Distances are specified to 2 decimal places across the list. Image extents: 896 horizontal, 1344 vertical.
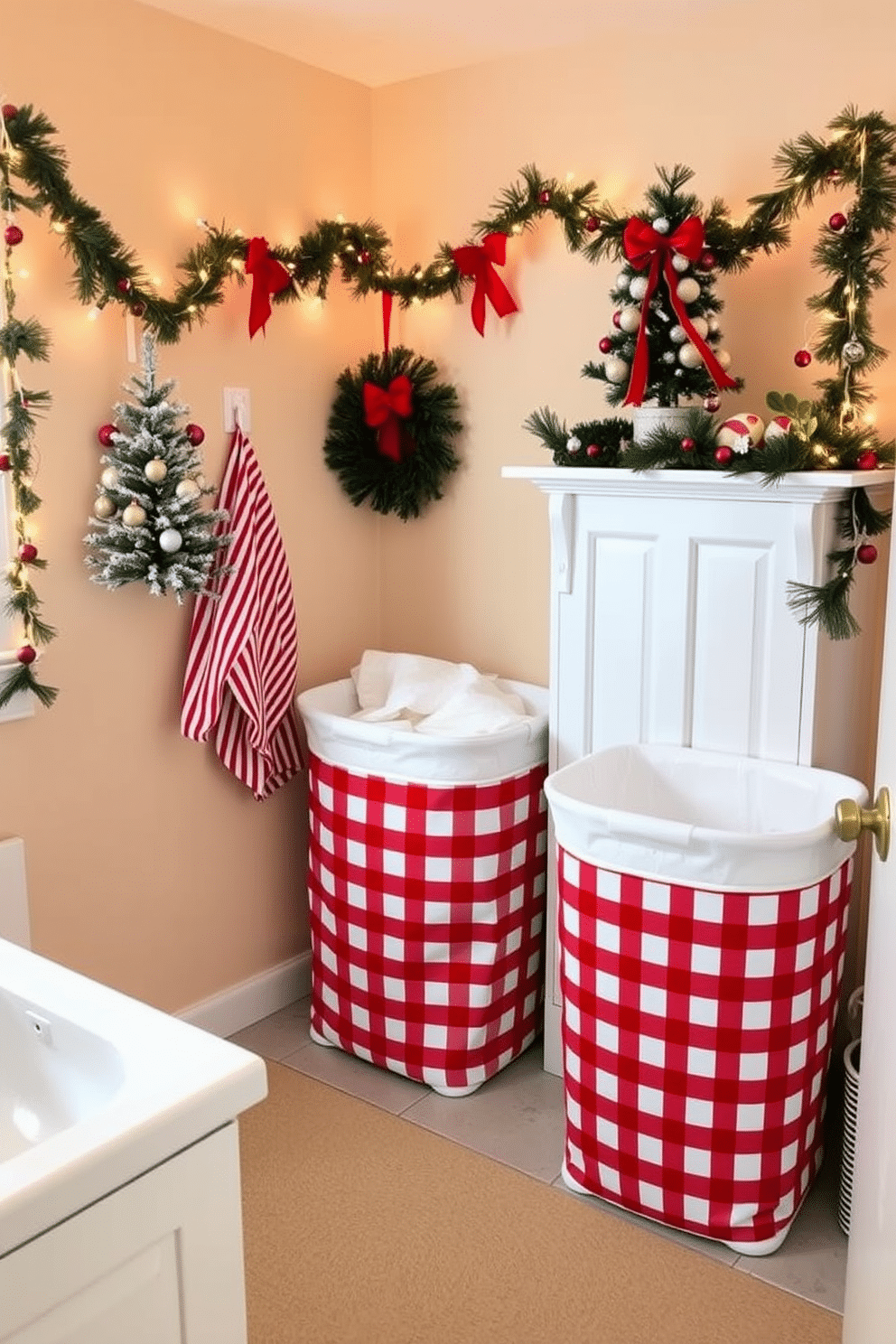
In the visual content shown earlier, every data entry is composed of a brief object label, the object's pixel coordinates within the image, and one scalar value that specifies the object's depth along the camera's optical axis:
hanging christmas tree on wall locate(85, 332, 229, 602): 2.53
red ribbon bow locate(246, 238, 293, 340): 2.76
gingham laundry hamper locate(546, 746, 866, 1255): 2.13
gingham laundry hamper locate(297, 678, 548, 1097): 2.65
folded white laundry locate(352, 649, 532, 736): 2.80
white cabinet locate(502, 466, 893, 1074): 2.37
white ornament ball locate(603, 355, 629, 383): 2.54
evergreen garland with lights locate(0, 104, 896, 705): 2.35
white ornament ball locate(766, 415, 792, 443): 2.31
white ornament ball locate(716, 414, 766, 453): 2.34
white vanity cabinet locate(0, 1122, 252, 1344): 1.05
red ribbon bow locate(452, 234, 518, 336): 2.91
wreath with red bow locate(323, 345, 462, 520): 3.08
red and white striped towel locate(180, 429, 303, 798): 2.75
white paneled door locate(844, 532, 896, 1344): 1.11
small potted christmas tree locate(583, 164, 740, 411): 2.44
